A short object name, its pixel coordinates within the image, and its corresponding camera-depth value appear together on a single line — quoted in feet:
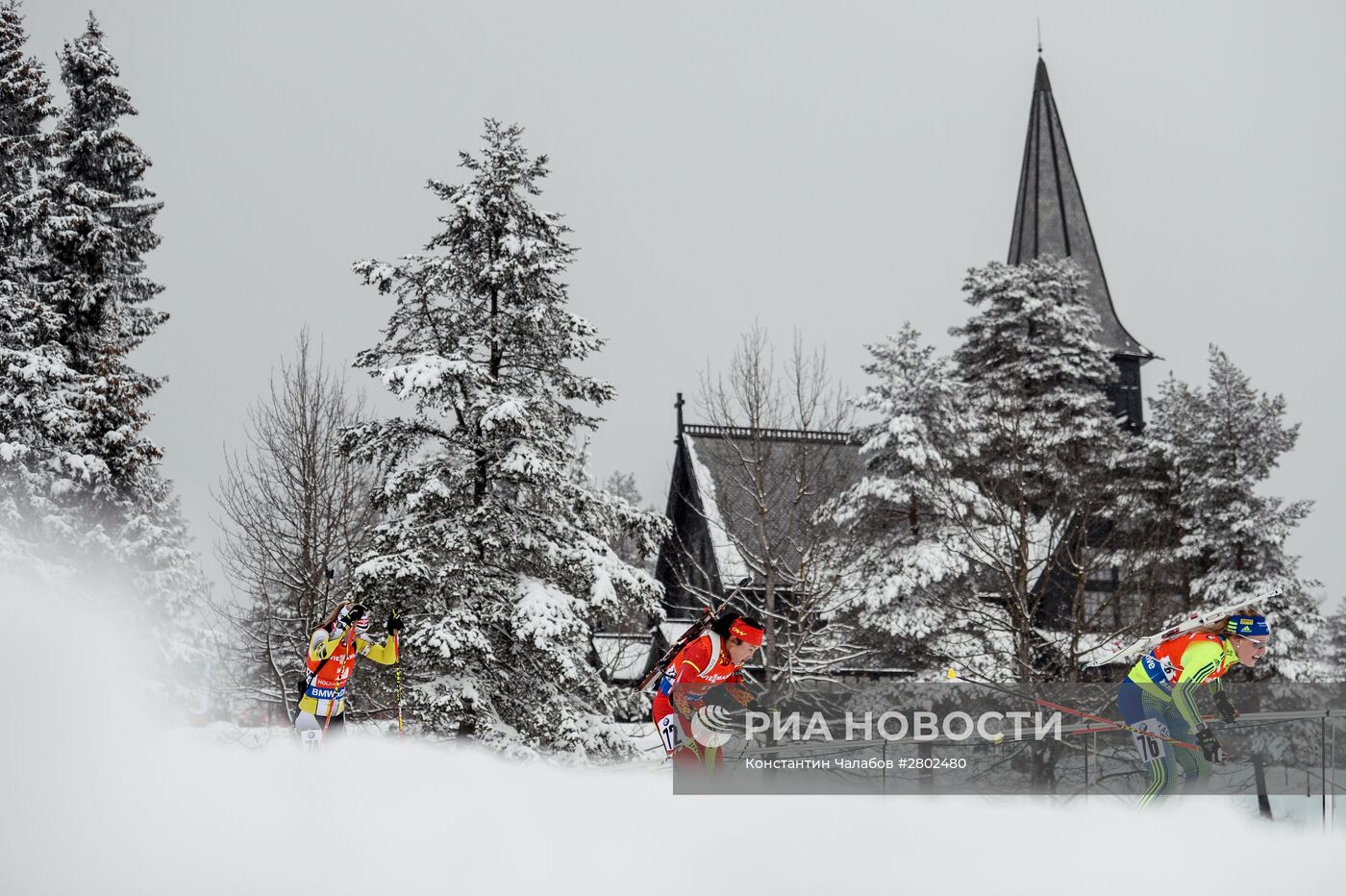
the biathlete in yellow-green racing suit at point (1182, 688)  33.27
